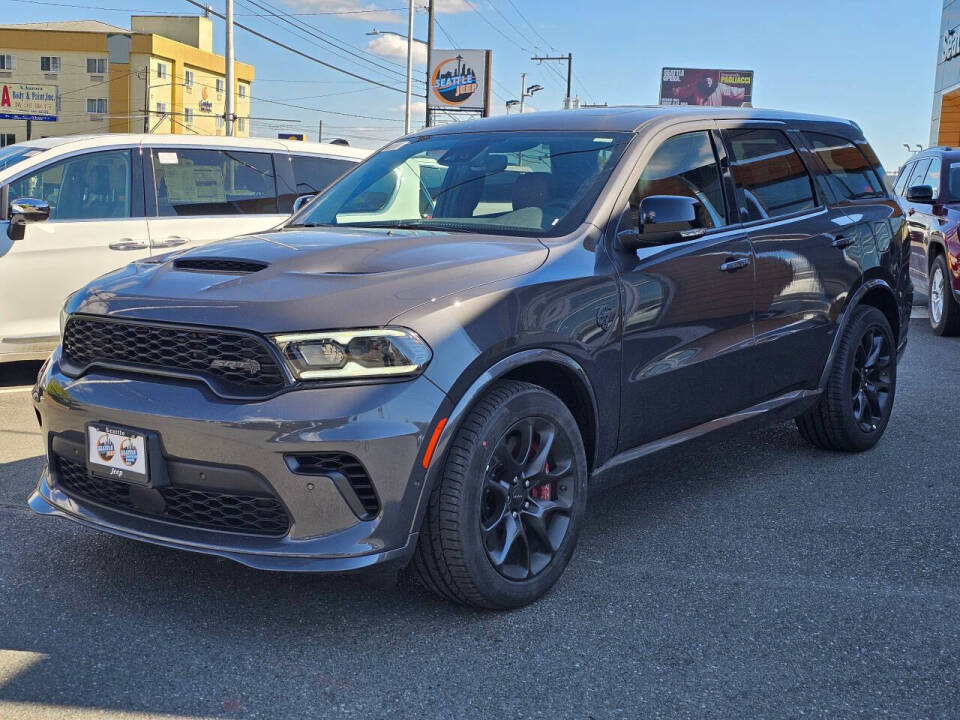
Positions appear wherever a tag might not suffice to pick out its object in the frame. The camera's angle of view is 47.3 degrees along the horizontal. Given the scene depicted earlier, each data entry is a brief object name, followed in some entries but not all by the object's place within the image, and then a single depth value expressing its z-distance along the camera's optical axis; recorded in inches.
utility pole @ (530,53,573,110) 3129.9
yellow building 2952.8
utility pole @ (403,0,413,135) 1738.4
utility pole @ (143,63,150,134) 2637.1
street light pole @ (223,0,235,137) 1047.6
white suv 277.1
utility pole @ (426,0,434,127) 1673.2
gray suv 121.9
